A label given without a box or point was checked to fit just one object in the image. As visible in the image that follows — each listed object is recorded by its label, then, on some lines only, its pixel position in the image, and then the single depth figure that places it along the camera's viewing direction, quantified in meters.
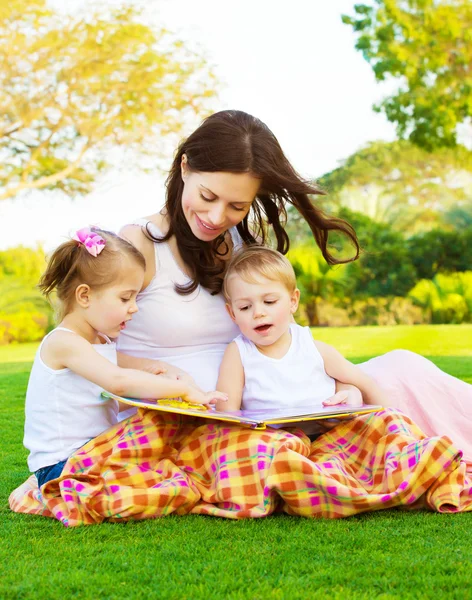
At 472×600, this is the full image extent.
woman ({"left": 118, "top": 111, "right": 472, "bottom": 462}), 3.24
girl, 2.92
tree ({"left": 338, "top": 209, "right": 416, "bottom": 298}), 16.91
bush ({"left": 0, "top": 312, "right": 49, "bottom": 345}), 15.29
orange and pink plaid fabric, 2.60
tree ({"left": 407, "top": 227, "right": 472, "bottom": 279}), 17.09
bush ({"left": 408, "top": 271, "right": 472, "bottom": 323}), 14.90
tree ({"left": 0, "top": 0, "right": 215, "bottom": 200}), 20.52
